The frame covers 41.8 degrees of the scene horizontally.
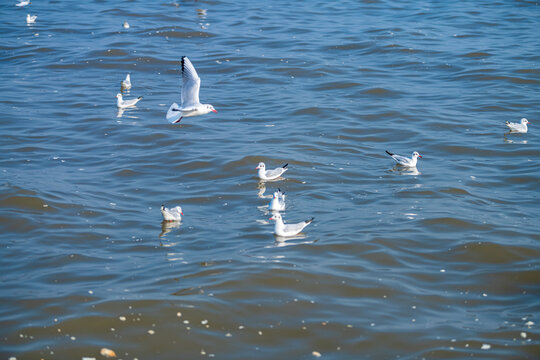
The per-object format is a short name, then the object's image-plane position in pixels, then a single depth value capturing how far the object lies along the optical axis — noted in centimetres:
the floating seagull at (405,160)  1531
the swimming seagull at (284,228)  1176
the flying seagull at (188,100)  1444
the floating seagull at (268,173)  1473
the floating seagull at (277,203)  1295
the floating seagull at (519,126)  1742
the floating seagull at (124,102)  1986
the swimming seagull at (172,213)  1252
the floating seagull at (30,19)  3094
